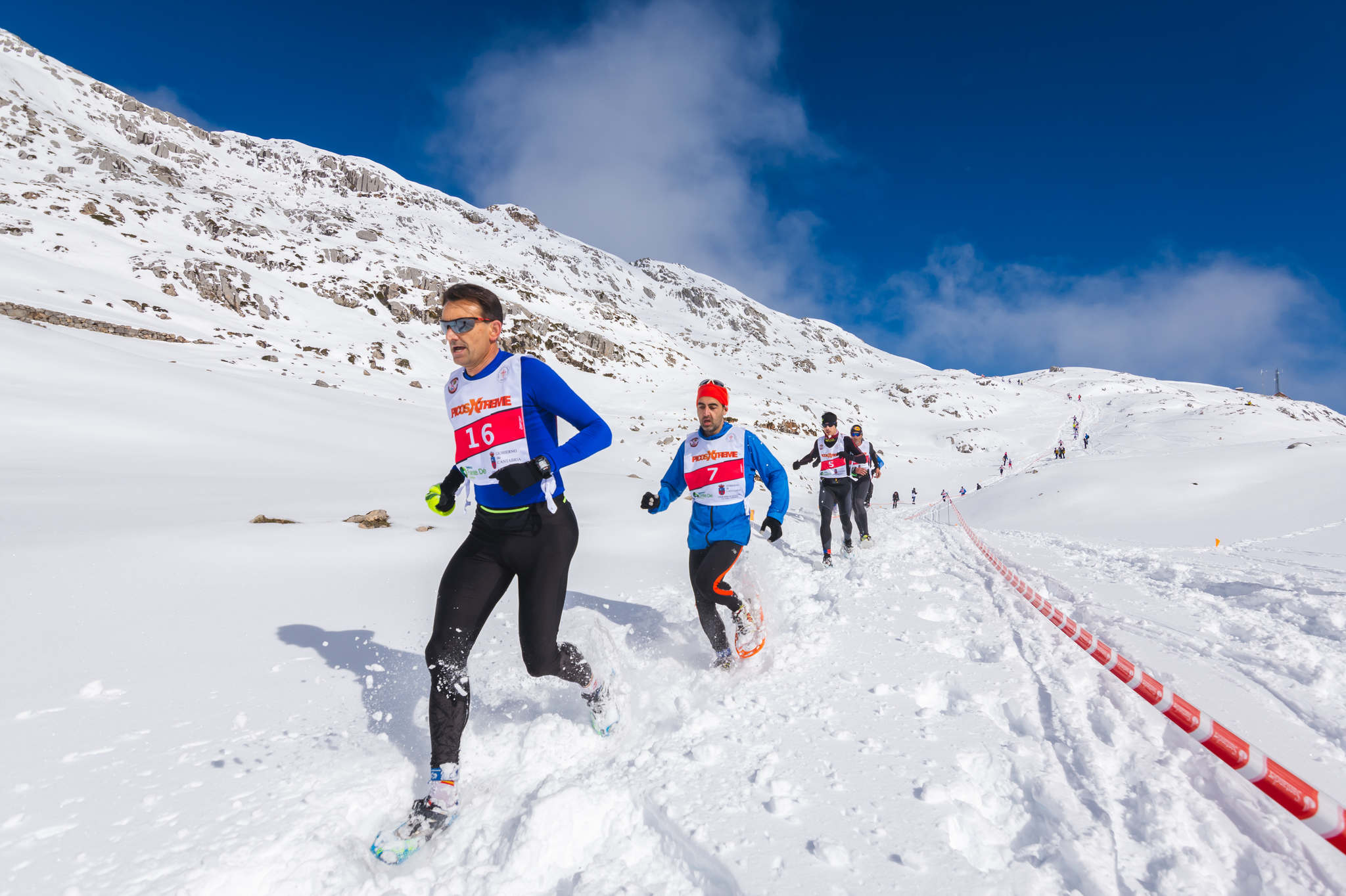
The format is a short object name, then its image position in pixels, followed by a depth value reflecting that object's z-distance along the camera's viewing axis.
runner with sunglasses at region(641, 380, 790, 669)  4.46
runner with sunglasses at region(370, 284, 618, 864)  2.89
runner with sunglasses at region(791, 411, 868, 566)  8.99
